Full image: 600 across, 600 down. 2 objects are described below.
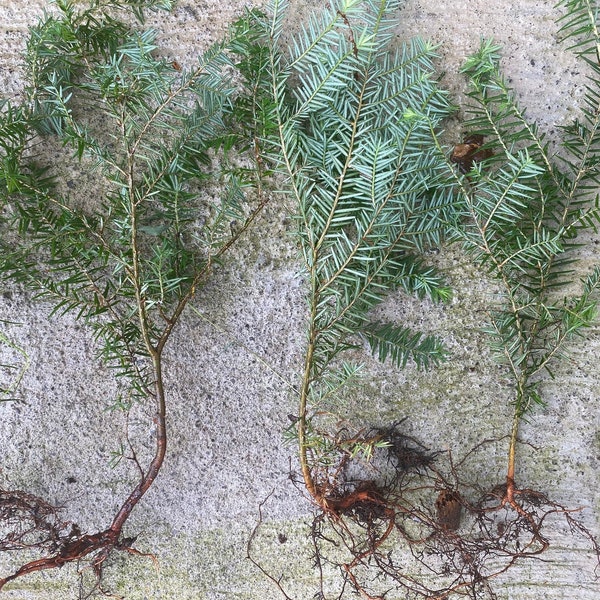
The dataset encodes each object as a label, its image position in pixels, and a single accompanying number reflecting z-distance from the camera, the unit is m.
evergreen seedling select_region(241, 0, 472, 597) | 0.33
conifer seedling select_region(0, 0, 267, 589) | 0.34
